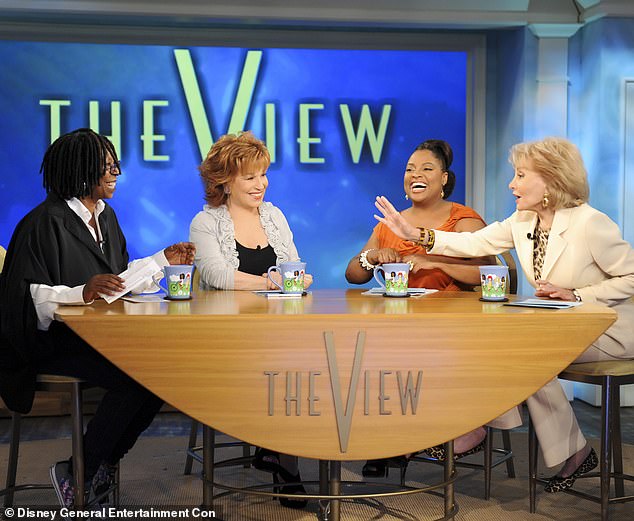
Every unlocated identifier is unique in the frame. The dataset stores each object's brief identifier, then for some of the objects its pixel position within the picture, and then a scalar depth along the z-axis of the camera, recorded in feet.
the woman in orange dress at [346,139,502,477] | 12.12
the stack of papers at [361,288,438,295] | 10.49
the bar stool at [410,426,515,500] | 11.51
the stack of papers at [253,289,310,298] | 10.07
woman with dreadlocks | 9.25
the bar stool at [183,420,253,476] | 11.71
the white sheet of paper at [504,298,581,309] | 8.88
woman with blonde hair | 10.46
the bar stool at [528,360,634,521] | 9.99
